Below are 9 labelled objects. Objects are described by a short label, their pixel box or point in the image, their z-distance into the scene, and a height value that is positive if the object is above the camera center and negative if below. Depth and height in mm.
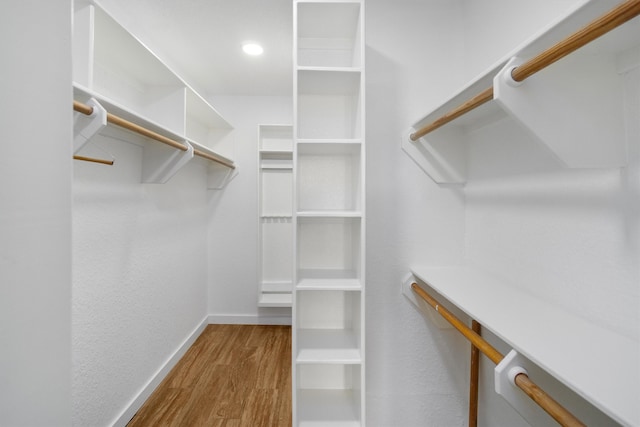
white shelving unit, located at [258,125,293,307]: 3059 -84
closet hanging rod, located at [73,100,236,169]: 996 +343
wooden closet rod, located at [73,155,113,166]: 1124 +188
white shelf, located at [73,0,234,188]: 1106 +685
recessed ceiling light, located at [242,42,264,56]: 2074 +1132
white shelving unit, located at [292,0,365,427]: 1302 -59
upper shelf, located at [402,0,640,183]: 662 +246
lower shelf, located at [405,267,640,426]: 488 -288
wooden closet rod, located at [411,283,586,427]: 542 -368
